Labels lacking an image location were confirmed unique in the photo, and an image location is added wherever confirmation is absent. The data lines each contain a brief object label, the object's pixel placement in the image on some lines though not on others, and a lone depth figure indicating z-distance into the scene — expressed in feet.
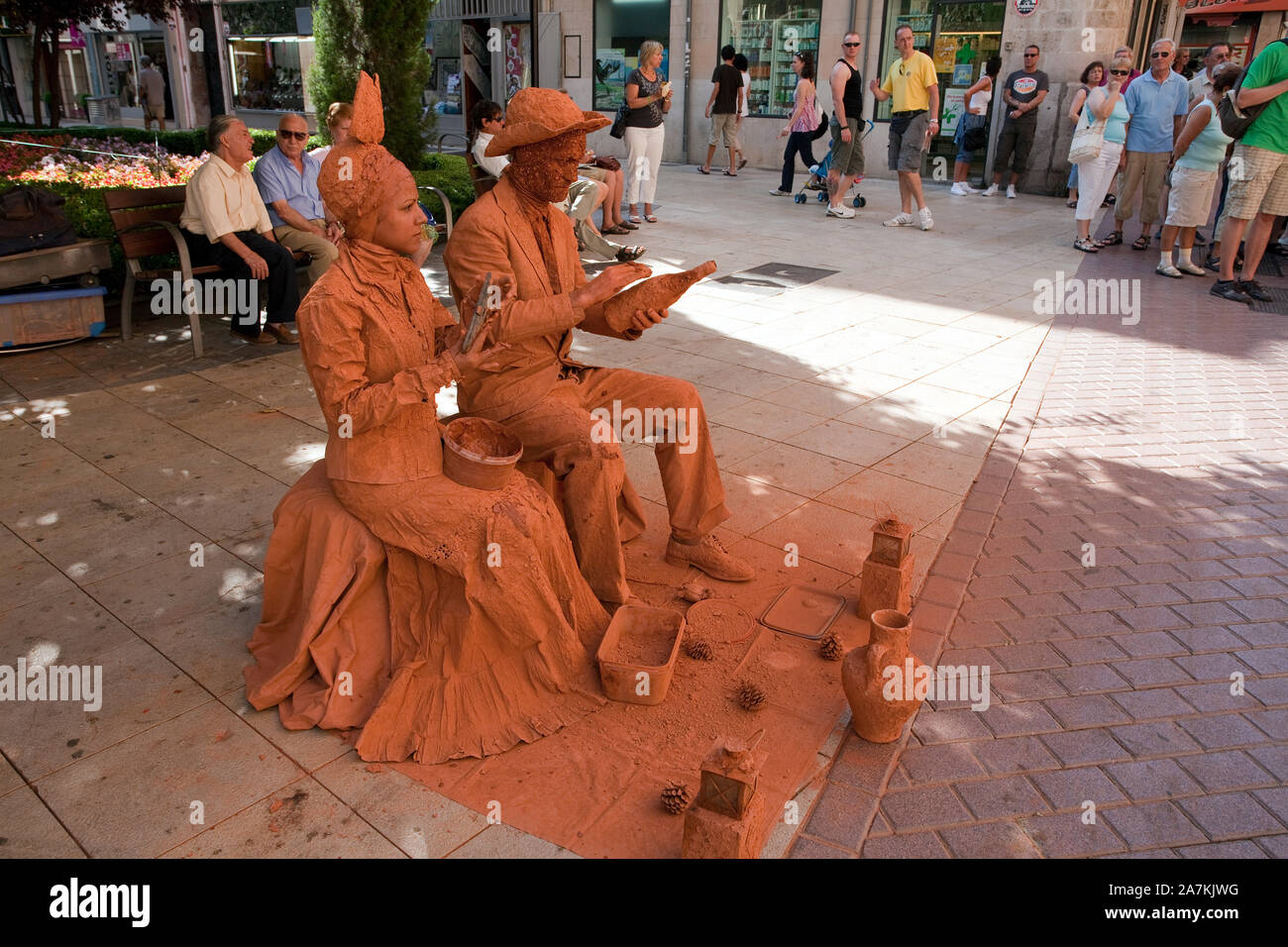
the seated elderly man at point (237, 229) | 22.61
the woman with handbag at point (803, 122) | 47.26
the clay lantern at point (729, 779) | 8.20
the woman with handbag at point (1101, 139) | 35.47
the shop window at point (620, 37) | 64.23
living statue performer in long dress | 9.98
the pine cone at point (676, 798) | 9.34
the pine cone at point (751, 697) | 11.04
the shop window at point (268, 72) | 84.12
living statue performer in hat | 11.35
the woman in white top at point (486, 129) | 30.45
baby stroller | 46.21
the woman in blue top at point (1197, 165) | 29.68
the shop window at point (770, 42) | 59.26
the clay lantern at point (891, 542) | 12.59
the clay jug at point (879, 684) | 10.35
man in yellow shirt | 40.14
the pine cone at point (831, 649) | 12.16
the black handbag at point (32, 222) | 21.81
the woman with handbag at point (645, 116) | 37.17
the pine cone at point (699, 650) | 11.98
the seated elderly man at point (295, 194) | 24.98
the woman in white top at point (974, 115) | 50.39
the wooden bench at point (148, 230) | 22.77
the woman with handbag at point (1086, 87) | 41.06
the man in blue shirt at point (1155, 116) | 35.27
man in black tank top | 42.09
